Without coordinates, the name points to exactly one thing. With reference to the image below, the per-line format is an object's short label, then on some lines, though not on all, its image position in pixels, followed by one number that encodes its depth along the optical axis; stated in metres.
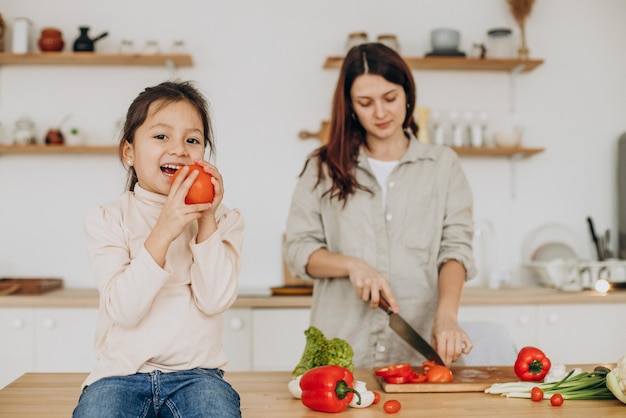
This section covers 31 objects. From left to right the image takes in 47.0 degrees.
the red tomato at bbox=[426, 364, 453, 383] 1.60
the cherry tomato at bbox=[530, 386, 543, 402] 1.49
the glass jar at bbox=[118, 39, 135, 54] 3.60
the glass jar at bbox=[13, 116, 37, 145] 3.58
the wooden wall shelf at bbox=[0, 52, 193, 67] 3.54
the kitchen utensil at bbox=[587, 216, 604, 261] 3.71
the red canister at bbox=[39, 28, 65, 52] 3.58
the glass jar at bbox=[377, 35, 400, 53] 3.60
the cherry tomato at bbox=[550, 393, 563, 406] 1.46
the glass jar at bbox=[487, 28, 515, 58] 3.75
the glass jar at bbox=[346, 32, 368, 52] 3.62
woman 2.10
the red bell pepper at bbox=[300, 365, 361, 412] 1.40
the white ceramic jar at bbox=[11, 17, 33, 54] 3.58
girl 1.32
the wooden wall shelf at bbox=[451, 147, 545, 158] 3.66
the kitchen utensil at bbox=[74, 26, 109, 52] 3.58
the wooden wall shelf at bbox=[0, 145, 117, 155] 3.52
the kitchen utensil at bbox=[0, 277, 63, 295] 3.30
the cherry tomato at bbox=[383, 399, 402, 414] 1.41
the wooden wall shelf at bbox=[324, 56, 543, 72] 3.64
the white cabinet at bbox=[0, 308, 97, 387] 3.20
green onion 1.51
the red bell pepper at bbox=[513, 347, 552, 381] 1.62
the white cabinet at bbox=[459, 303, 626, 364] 3.32
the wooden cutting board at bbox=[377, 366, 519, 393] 1.58
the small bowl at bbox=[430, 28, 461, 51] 3.66
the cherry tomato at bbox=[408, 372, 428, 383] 1.60
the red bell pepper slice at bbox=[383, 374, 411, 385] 1.60
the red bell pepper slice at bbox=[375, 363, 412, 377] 1.61
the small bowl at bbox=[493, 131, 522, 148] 3.72
